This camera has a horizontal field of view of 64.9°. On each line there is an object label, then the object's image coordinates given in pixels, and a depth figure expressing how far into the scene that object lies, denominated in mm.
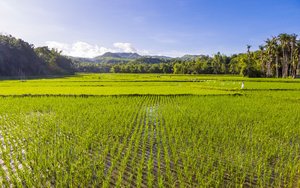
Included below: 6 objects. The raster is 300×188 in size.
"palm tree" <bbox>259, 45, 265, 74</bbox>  51547
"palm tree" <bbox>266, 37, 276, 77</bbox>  48197
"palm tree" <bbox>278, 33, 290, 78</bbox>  45581
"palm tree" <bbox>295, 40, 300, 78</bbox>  44606
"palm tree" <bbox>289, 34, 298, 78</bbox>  44906
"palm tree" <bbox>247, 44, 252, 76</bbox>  45438
